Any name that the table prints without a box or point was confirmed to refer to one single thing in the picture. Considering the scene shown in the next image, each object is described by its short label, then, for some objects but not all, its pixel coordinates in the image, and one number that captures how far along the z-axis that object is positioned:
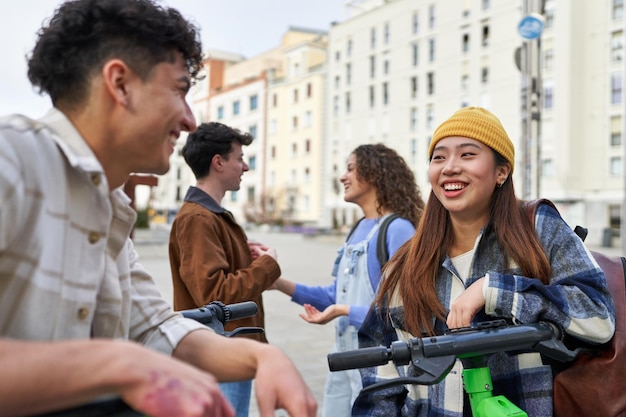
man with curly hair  0.96
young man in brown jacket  3.18
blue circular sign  7.62
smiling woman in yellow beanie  1.92
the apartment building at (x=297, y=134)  59.06
